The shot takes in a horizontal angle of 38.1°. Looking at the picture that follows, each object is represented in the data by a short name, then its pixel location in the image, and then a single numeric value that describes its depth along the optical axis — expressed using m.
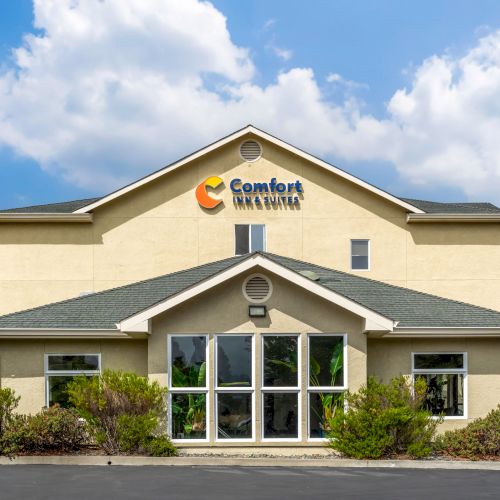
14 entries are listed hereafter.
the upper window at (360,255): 24.45
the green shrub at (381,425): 16.42
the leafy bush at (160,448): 16.44
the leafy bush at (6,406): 16.68
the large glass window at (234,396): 17.38
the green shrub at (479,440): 16.67
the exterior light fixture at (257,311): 17.52
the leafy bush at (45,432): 16.38
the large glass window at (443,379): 19.06
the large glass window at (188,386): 17.36
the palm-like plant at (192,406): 17.38
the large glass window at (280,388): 17.41
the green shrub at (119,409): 16.47
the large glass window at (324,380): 17.50
